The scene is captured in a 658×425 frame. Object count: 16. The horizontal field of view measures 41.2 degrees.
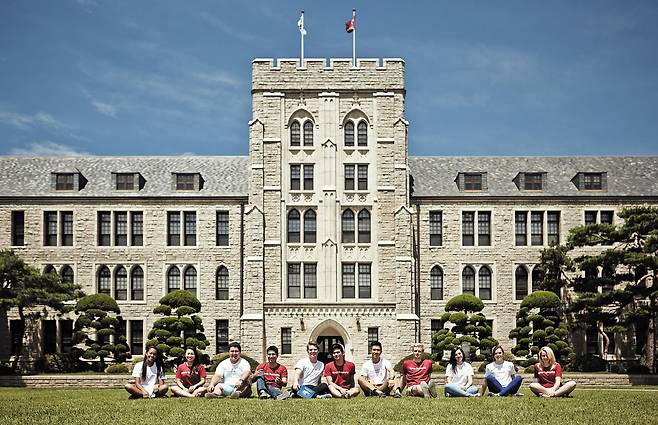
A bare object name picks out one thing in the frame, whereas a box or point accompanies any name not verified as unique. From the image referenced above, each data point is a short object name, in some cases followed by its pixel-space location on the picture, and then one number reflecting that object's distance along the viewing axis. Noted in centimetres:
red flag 4866
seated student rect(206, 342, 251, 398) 2192
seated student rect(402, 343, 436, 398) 2194
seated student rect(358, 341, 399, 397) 2209
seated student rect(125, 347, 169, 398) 2172
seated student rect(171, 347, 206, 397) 2206
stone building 4816
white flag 4847
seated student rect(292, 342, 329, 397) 2184
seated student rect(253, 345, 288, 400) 2153
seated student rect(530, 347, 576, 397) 2114
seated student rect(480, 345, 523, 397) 2188
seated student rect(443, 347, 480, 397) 2198
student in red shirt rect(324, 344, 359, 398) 2194
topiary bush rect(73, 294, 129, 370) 4675
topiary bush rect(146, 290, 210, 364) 4519
